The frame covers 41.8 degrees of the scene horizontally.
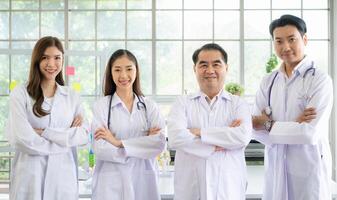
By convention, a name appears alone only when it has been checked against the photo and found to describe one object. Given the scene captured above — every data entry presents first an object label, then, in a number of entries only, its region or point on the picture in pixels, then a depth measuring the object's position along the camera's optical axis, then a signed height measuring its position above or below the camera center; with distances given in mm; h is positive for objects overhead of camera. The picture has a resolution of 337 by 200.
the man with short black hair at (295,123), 2312 -117
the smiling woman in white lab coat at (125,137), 2396 -198
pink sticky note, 4147 +284
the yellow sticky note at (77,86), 4133 +140
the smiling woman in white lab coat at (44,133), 2432 -180
